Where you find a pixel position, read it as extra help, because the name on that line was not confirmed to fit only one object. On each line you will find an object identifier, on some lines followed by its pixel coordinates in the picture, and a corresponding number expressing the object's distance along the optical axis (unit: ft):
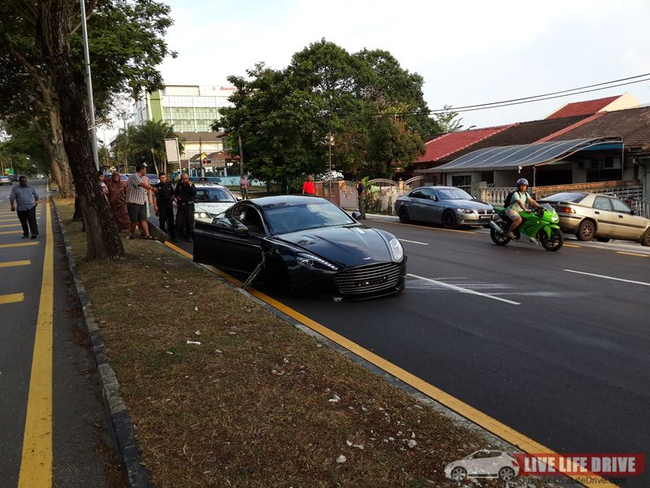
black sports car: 22.81
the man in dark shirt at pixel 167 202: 46.57
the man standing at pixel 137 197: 42.73
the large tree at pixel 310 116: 115.03
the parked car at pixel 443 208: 56.80
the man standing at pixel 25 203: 49.96
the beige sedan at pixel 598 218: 46.60
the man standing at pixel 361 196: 71.97
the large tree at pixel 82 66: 31.53
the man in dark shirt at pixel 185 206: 45.42
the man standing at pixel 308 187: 63.57
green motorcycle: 39.81
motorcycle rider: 41.39
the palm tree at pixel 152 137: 255.50
